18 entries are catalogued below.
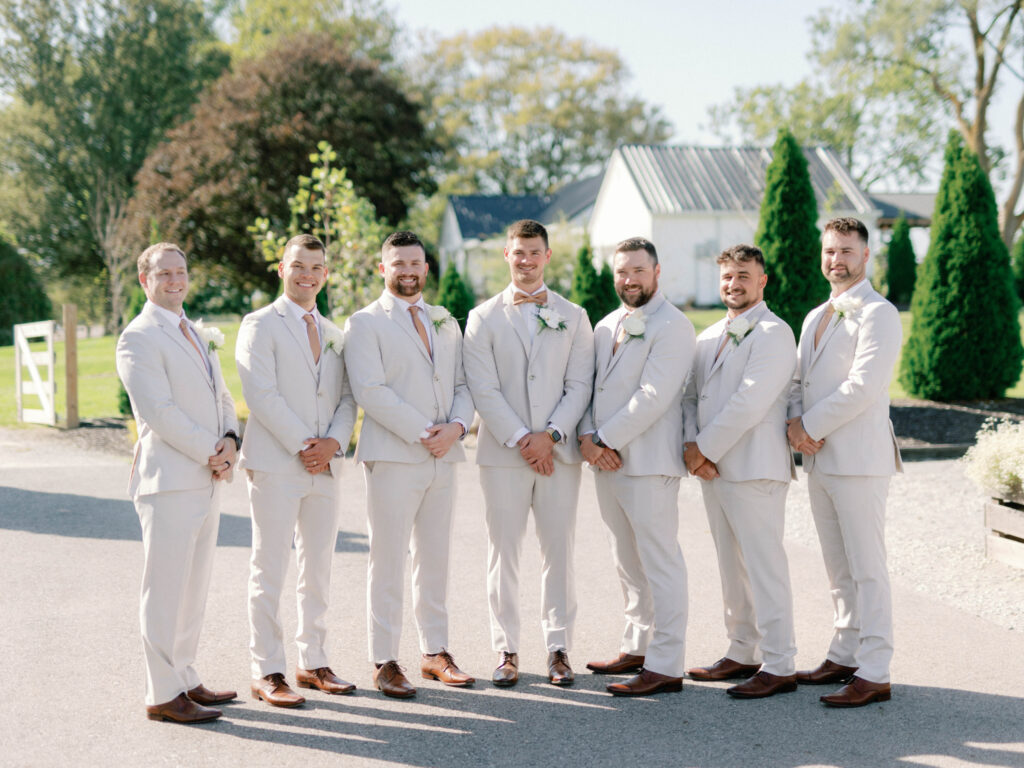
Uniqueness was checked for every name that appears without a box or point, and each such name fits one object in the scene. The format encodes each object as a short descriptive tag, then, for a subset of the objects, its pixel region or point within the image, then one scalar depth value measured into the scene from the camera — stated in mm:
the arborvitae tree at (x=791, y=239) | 14289
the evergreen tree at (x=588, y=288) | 16734
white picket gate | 15203
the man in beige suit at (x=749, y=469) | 5078
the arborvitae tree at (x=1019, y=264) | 33503
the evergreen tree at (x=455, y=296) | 18167
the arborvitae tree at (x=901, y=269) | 32656
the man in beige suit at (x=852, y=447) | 5000
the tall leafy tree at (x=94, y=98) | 38906
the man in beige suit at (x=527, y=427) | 5328
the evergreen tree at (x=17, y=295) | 33750
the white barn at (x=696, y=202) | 33281
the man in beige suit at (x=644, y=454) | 5207
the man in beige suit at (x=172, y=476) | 4652
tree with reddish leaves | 31703
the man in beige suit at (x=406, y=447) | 5152
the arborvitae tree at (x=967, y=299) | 15352
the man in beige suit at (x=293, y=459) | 4977
